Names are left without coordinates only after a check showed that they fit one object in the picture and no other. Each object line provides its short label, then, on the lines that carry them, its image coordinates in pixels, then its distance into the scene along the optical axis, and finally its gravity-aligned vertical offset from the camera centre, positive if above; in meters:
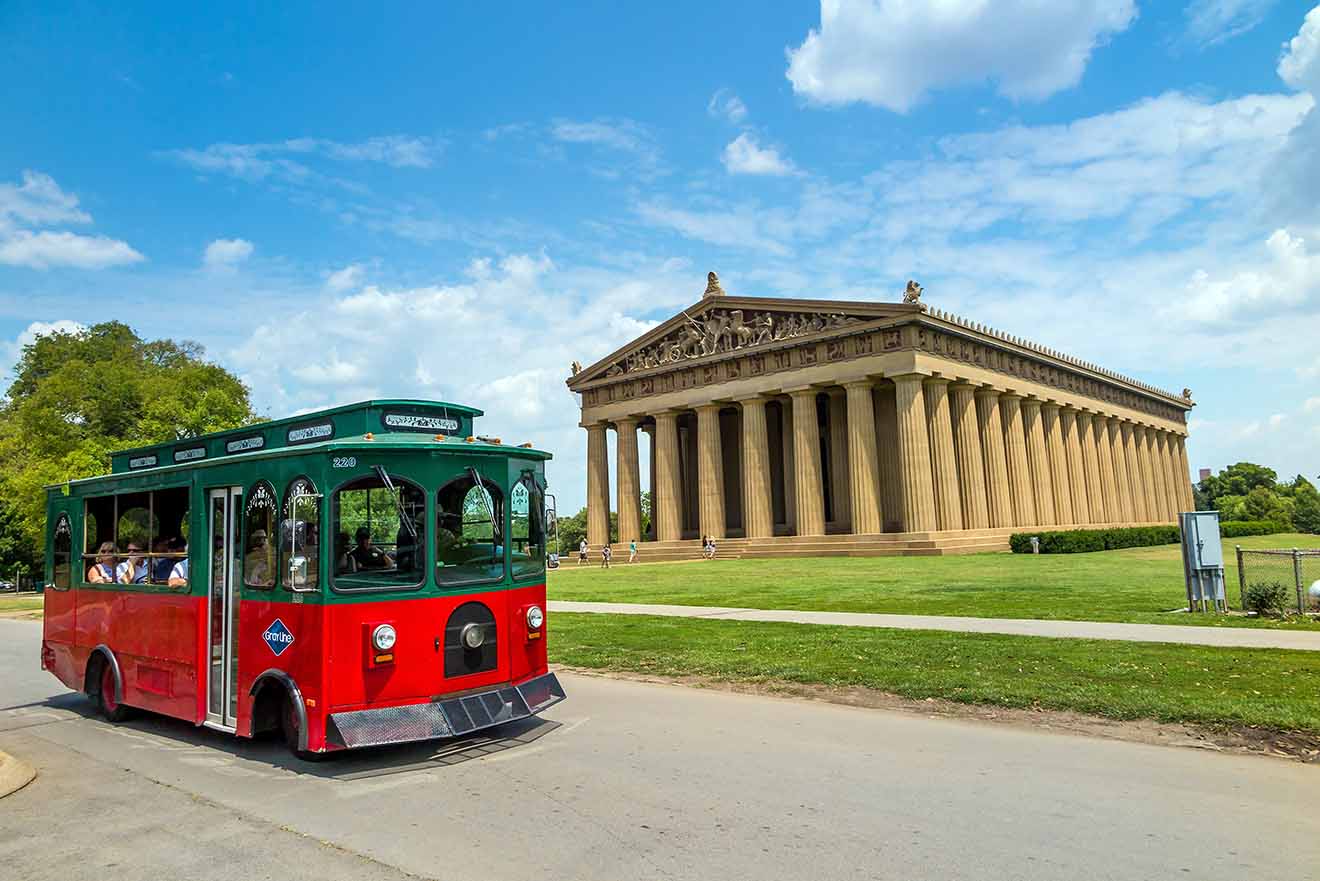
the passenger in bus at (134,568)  10.25 -0.23
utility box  15.88 -1.24
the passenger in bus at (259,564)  8.38 -0.21
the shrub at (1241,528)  67.62 -2.87
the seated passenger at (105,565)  10.88 -0.19
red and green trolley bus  7.75 -0.42
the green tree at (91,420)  39.00 +6.23
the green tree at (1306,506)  93.44 -2.13
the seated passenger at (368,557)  8.03 -0.18
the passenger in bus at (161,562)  9.80 -0.17
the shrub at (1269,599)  15.34 -1.89
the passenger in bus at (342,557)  7.84 -0.17
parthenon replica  46.03 +5.08
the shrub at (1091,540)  41.69 -2.07
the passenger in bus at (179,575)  9.47 -0.31
